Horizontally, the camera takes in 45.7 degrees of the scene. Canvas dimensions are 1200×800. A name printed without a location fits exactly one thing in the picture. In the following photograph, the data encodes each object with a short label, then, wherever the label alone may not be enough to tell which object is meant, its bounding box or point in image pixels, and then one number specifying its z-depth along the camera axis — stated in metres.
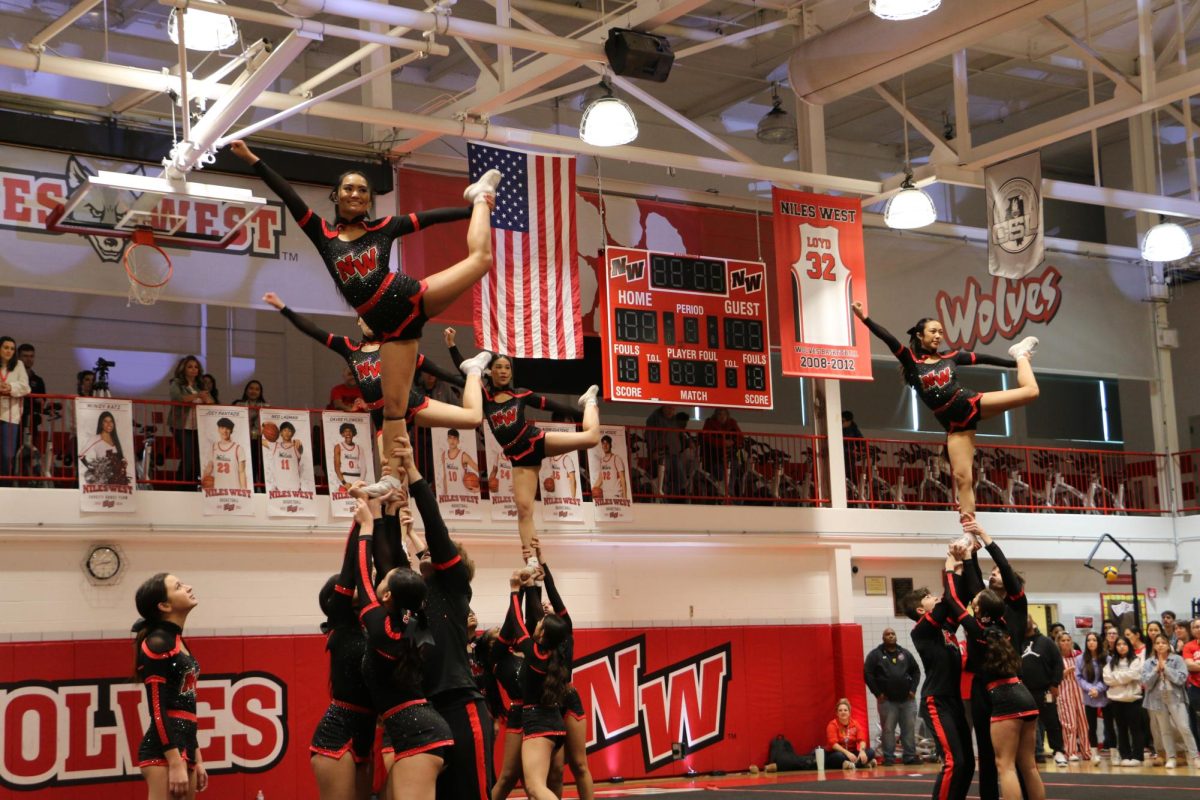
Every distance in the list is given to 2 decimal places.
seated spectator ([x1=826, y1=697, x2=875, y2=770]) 20.44
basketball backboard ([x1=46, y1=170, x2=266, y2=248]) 12.75
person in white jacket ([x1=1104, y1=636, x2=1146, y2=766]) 19.34
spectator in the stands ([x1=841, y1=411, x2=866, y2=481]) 22.78
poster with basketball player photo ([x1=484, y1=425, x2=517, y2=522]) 18.77
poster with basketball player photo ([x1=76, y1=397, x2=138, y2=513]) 16.05
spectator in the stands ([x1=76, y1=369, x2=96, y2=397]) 16.81
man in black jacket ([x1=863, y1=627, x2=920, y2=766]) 20.48
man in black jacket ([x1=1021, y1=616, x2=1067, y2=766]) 16.44
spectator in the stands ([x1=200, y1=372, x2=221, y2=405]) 17.61
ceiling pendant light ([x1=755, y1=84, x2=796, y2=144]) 23.25
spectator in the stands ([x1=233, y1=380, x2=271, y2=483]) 17.64
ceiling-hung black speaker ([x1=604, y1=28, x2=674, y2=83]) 15.39
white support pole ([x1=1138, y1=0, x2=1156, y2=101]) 17.80
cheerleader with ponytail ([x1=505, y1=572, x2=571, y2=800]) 10.96
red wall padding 15.59
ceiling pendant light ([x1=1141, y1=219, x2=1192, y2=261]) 20.69
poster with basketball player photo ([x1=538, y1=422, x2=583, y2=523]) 19.14
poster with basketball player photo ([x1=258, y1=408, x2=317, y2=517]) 17.33
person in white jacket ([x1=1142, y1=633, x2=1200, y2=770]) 18.69
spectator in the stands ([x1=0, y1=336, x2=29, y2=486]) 15.80
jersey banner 19.78
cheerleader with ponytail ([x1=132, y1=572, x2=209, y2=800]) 8.96
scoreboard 18.61
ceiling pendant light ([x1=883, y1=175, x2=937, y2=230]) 18.48
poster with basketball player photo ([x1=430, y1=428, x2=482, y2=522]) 18.36
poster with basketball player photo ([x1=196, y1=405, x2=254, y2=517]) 16.84
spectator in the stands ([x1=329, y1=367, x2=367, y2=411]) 18.48
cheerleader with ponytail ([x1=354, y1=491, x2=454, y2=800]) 6.07
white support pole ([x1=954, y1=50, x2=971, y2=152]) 19.67
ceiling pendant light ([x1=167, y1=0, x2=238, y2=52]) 13.69
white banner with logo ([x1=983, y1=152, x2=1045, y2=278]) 18.44
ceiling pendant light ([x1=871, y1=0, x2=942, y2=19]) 12.45
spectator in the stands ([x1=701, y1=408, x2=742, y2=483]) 21.27
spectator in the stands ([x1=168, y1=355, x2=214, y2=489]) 17.17
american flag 17.61
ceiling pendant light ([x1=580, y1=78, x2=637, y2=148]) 15.95
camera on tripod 17.39
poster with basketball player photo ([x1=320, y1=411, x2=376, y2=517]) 17.70
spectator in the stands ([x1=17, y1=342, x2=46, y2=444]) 16.12
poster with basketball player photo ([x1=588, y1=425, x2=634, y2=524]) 19.61
